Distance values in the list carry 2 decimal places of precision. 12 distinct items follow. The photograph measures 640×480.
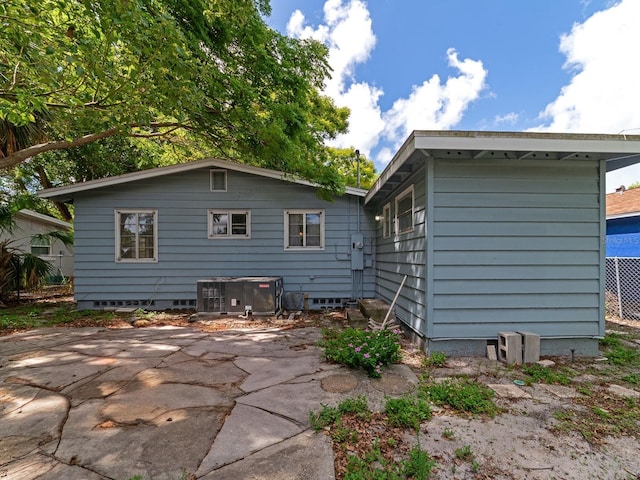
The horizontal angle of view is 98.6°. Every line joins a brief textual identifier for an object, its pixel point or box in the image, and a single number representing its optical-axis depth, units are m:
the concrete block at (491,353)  3.74
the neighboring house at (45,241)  10.79
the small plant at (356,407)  2.43
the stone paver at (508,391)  2.82
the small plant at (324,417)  2.27
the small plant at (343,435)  2.09
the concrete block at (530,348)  3.59
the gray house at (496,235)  3.69
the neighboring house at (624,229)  7.57
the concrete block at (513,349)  3.57
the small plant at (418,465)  1.75
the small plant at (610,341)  4.30
